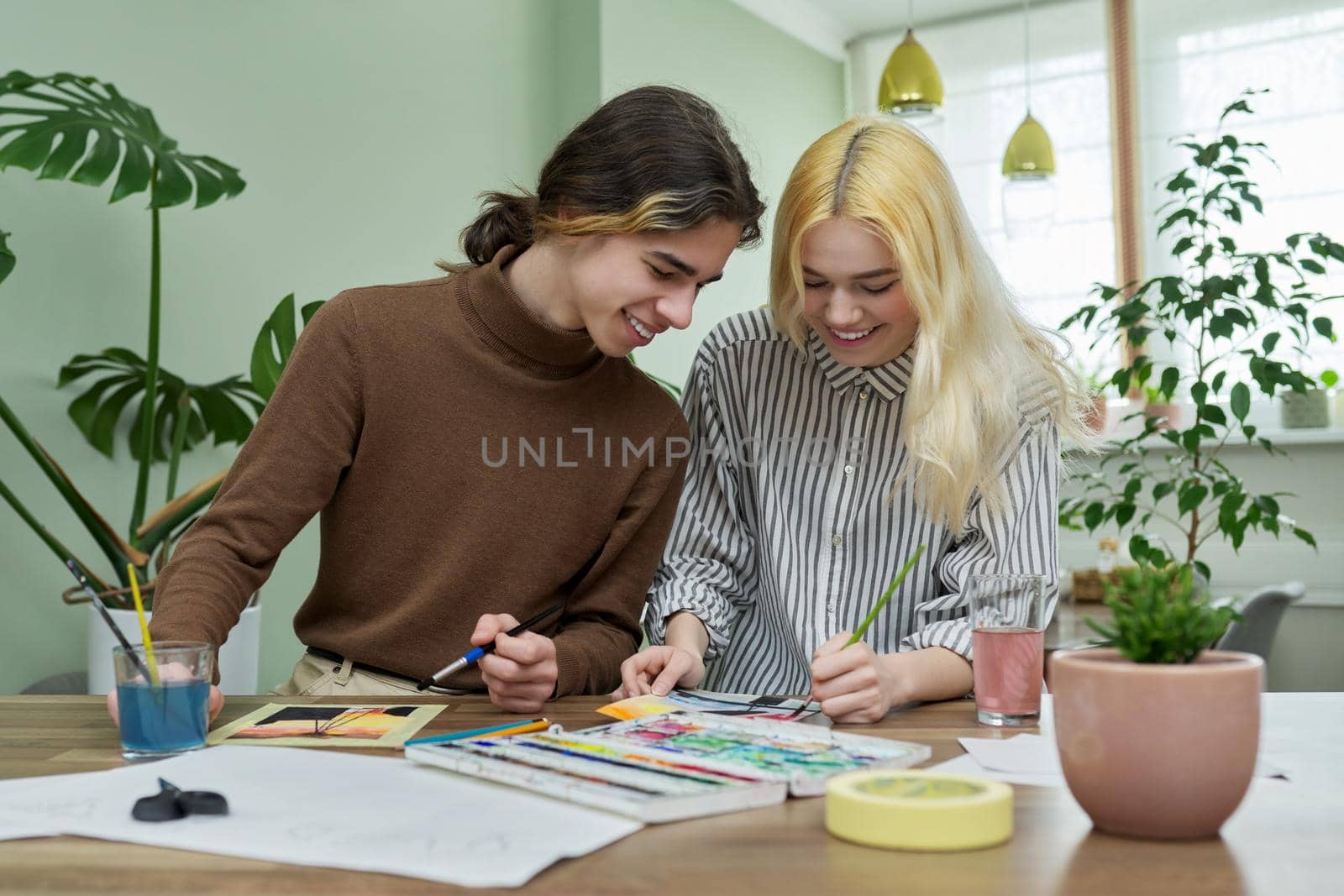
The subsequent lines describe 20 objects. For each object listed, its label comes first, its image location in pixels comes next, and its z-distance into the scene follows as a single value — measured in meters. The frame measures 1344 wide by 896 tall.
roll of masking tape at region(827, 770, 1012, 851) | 0.76
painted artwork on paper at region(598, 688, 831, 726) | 1.20
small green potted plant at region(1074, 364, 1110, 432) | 4.09
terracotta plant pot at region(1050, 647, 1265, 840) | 0.74
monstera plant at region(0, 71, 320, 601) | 2.30
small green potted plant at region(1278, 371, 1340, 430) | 4.66
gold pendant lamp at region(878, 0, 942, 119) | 3.75
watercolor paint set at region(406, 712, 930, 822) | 0.85
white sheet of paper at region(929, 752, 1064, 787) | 0.93
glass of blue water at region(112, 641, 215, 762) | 1.05
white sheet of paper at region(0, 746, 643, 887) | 0.74
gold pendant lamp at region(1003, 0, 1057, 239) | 4.01
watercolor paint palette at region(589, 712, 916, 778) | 0.93
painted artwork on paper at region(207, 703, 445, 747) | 1.10
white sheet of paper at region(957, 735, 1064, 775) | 0.98
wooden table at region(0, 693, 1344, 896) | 0.70
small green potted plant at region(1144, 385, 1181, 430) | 4.89
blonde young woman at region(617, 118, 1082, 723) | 1.54
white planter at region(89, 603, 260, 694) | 2.41
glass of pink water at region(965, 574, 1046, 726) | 1.20
